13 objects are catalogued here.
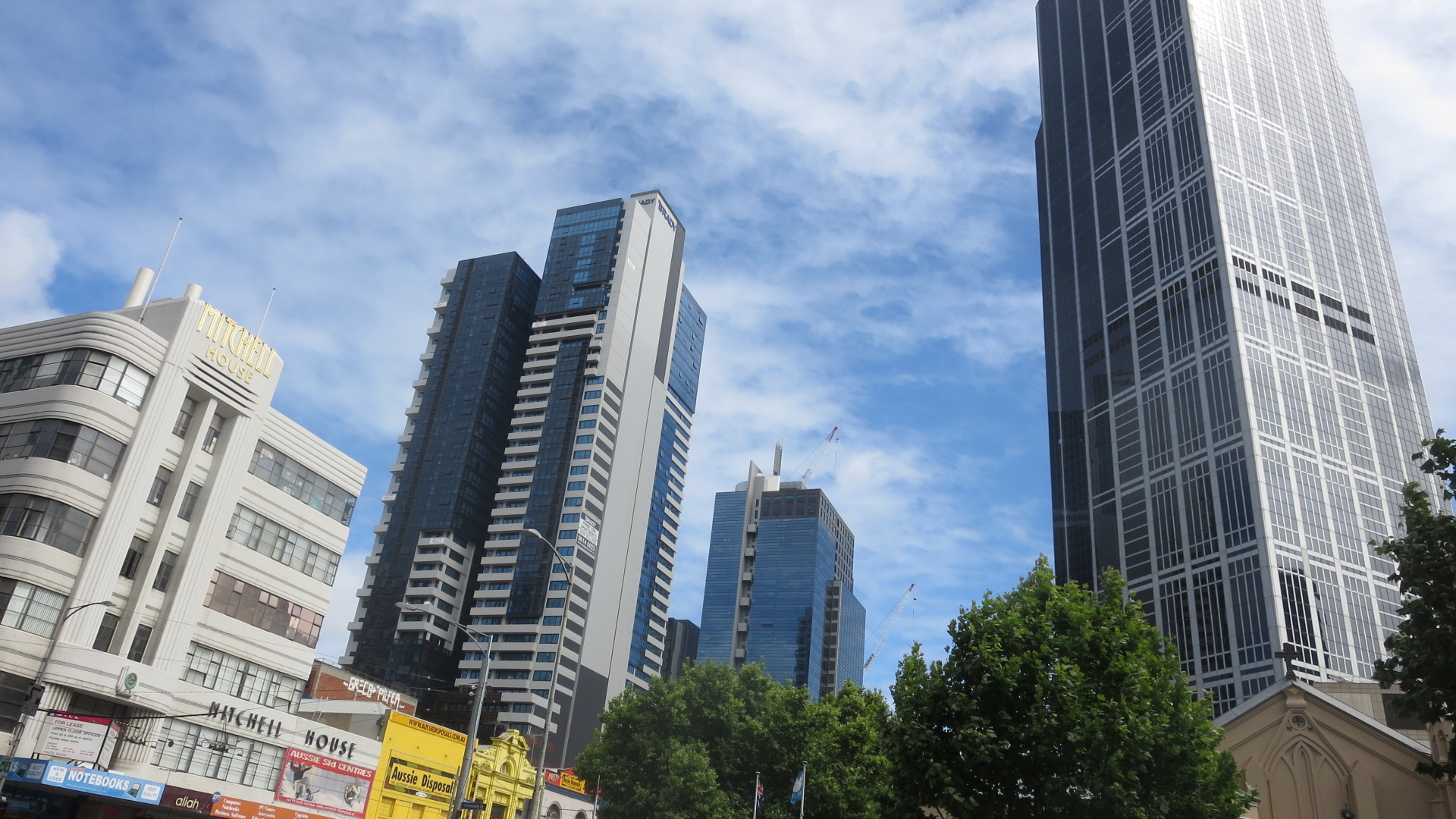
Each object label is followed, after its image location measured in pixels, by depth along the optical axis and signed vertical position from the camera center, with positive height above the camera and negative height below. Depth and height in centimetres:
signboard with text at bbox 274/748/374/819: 4803 +206
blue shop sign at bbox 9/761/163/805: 3609 +78
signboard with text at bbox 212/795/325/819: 4412 +48
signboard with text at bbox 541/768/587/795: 7362 +508
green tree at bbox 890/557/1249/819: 2978 +504
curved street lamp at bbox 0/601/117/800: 3362 +267
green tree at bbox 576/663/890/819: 5116 +618
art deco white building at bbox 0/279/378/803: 4009 +1103
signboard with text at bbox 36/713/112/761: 3800 +227
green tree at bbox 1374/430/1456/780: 2623 +806
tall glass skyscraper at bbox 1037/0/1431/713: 12019 +7510
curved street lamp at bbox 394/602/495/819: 3100 +245
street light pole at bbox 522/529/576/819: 3419 +234
